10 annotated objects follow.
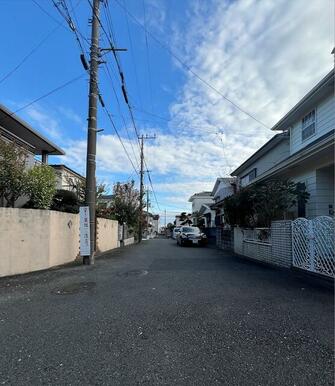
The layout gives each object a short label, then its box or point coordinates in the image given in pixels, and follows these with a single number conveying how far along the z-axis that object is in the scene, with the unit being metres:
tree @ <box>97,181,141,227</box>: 27.09
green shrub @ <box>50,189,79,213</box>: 13.92
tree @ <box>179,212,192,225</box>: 62.91
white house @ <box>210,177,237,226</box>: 29.44
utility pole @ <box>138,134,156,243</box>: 33.56
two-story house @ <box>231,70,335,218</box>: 11.35
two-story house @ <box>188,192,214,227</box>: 66.89
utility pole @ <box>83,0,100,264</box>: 12.59
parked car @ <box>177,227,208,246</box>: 26.05
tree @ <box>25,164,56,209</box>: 11.03
